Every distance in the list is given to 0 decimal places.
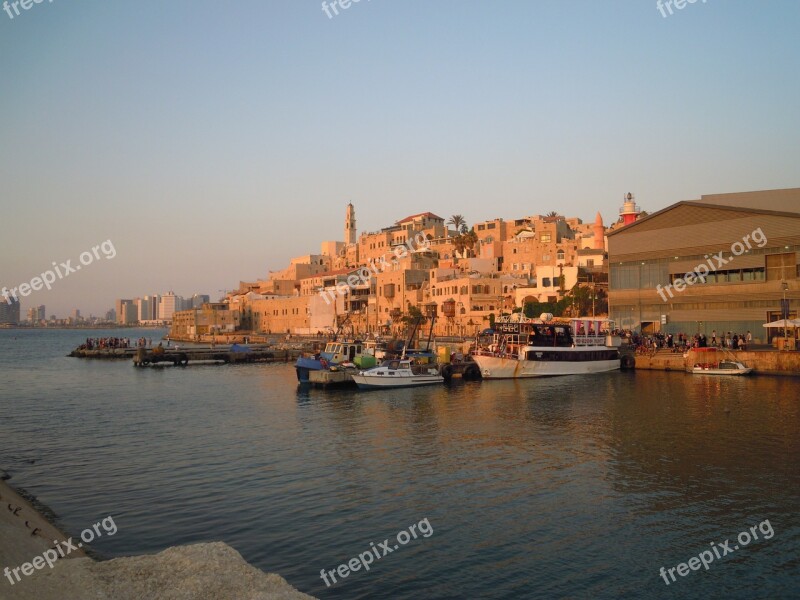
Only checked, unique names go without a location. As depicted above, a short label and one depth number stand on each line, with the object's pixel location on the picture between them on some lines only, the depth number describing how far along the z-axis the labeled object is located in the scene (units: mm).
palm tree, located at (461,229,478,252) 118062
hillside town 90625
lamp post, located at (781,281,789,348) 53250
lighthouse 95875
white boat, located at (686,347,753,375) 52062
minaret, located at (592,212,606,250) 99750
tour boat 55156
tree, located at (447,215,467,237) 137750
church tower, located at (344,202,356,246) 183125
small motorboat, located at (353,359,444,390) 47594
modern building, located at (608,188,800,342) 57344
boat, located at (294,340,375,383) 49781
